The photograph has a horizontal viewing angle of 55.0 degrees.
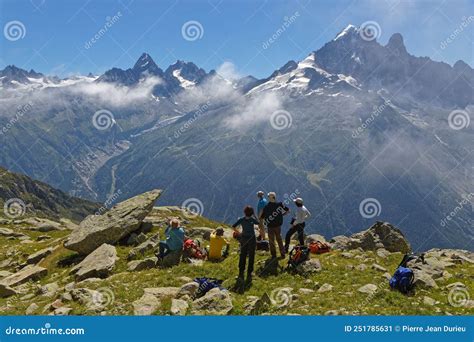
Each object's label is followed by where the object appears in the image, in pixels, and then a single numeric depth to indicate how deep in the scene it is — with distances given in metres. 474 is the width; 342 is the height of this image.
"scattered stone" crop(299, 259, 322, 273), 26.89
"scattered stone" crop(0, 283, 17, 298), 28.11
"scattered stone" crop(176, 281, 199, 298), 22.36
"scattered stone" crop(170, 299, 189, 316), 19.53
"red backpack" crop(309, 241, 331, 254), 34.31
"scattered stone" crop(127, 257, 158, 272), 30.04
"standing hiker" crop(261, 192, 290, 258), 28.78
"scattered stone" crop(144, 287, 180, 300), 22.41
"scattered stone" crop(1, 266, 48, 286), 31.08
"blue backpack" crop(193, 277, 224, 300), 22.69
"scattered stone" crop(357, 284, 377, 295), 22.75
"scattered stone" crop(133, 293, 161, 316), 19.94
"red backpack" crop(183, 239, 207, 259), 31.30
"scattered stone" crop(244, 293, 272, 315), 20.06
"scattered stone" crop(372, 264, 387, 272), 27.53
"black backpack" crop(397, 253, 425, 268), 27.22
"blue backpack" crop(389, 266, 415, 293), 22.84
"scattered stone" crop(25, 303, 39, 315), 22.41
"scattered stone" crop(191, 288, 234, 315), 19.62
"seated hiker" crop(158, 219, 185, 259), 30.83
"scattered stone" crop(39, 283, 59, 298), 26.28
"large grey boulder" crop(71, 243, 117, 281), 29.44
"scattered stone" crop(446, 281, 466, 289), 23.88
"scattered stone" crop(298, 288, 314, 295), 23.09
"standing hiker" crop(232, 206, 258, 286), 25.79
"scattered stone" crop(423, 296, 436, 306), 21.16
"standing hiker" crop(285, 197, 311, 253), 31.28
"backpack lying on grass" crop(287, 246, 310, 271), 27.49
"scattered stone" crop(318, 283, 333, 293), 23.33
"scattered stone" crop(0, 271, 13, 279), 35.12
